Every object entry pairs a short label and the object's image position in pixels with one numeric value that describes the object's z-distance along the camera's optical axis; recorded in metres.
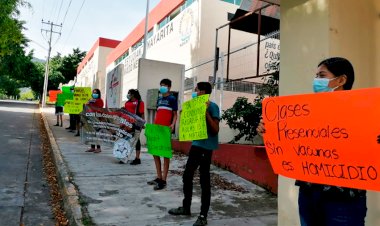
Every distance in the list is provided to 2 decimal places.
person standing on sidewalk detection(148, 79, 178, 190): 5.71
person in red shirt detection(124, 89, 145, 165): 7.55
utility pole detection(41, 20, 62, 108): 32.54
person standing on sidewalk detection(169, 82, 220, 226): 4.11
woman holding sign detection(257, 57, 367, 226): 1.95
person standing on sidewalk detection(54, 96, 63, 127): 14.41
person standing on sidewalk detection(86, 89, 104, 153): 8.89
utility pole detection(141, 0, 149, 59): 15.77
